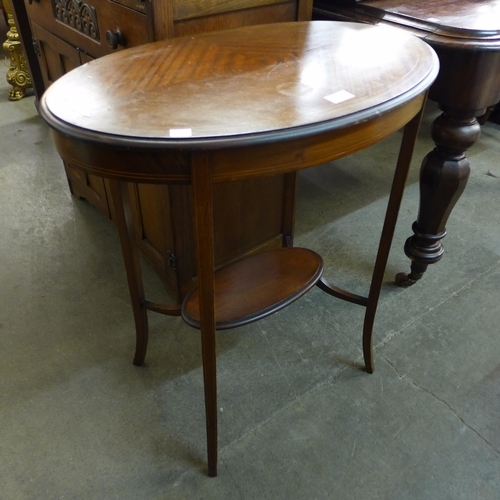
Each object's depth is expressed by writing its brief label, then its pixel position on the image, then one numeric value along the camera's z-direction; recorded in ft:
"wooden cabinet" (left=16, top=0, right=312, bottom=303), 3.66
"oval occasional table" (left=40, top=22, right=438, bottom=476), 2.22
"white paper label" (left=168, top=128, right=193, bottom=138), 2.15
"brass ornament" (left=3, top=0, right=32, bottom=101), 9.27
